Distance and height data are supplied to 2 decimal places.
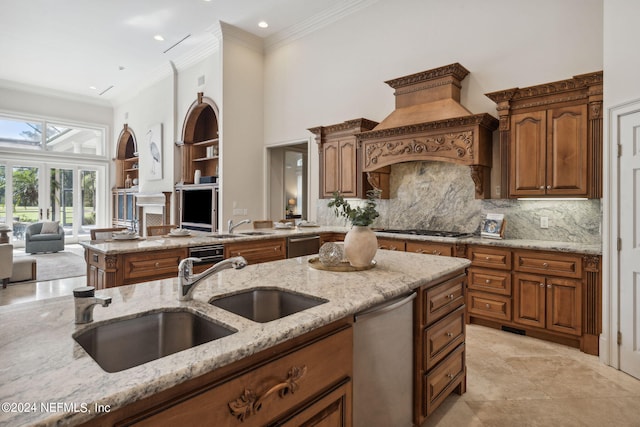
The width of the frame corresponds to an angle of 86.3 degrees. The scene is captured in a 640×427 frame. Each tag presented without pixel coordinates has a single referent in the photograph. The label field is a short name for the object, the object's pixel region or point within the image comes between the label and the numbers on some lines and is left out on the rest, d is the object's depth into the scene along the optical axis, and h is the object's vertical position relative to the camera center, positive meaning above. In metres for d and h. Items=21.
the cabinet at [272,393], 0.84 -0.53
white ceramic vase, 2.07 -0.21
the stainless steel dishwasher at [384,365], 1.52 -0.74
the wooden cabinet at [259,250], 3.86 -0.46
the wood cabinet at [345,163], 5.10 +0.76
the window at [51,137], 9.22 +2.13
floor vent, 3.53 -1.23
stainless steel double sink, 1.17 -0.46
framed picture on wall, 8.05 +1.44
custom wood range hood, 3.95 +1.04
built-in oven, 3.52 -0.44
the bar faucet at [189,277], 1.40 -0.27
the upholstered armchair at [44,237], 8.15 -0.65
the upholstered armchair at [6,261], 5.12 -0.77
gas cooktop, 4.17 -0.26
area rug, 6.17 -1.12
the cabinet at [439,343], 1.88 -0.79
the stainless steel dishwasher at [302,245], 4.46 -0.45
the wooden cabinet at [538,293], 3.08 -0.79
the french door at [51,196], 9.19 +0.42
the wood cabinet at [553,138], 3.24 +0.77
